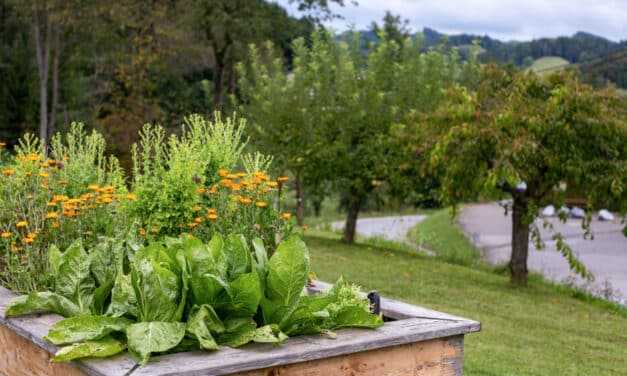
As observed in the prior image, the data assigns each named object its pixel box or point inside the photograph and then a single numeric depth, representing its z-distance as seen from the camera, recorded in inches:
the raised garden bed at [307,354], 116.3
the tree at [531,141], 397.1
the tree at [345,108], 581.3
